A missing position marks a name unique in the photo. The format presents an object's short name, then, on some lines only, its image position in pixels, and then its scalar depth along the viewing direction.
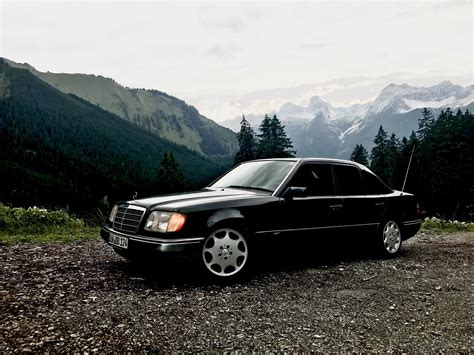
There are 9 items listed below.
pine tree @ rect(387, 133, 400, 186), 48.30
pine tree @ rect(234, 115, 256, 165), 52.34
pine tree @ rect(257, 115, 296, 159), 49.33
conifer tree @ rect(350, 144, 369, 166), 54.53
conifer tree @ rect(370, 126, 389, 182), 55.81
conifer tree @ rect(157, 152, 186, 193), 55.91
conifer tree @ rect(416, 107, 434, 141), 57.91
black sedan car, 5.29
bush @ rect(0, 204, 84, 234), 9.22
